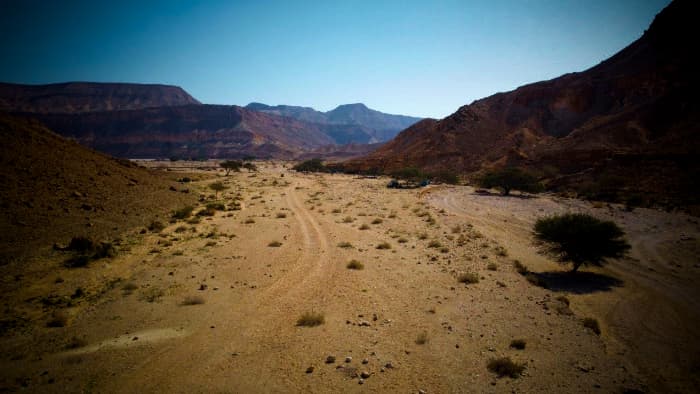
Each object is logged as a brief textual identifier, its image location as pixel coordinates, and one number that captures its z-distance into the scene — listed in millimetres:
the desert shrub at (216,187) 30559
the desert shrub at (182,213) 19422
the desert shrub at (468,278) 10394
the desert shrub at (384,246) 14342
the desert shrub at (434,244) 14592
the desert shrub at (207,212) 21141
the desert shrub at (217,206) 22981
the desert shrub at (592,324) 7527
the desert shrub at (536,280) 10367
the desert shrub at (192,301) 8656
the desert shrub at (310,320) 7555
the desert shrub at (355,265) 11648
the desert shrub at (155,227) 16266
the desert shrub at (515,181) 36844
